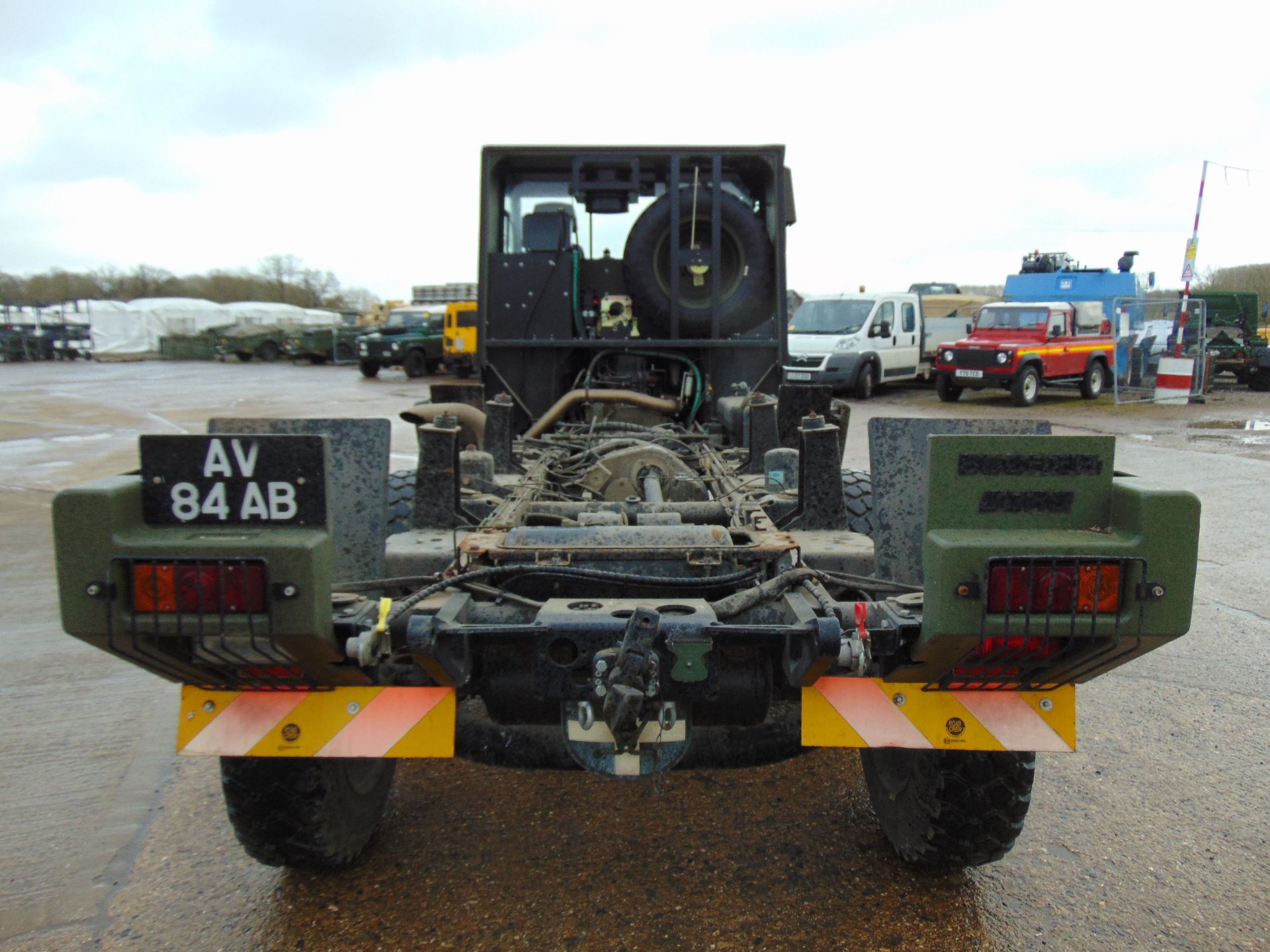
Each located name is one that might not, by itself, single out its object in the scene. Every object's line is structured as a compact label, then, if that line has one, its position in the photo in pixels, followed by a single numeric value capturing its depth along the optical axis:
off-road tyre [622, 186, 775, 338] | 5.52
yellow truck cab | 21.11
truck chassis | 1.88
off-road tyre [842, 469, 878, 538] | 3.52
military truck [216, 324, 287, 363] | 32.69
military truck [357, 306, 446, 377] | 23.59
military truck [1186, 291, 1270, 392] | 19.42
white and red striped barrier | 16.89
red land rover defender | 15.98
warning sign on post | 17.06
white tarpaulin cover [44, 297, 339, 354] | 36.94
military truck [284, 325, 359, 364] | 30.88
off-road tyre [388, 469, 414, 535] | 3.46
